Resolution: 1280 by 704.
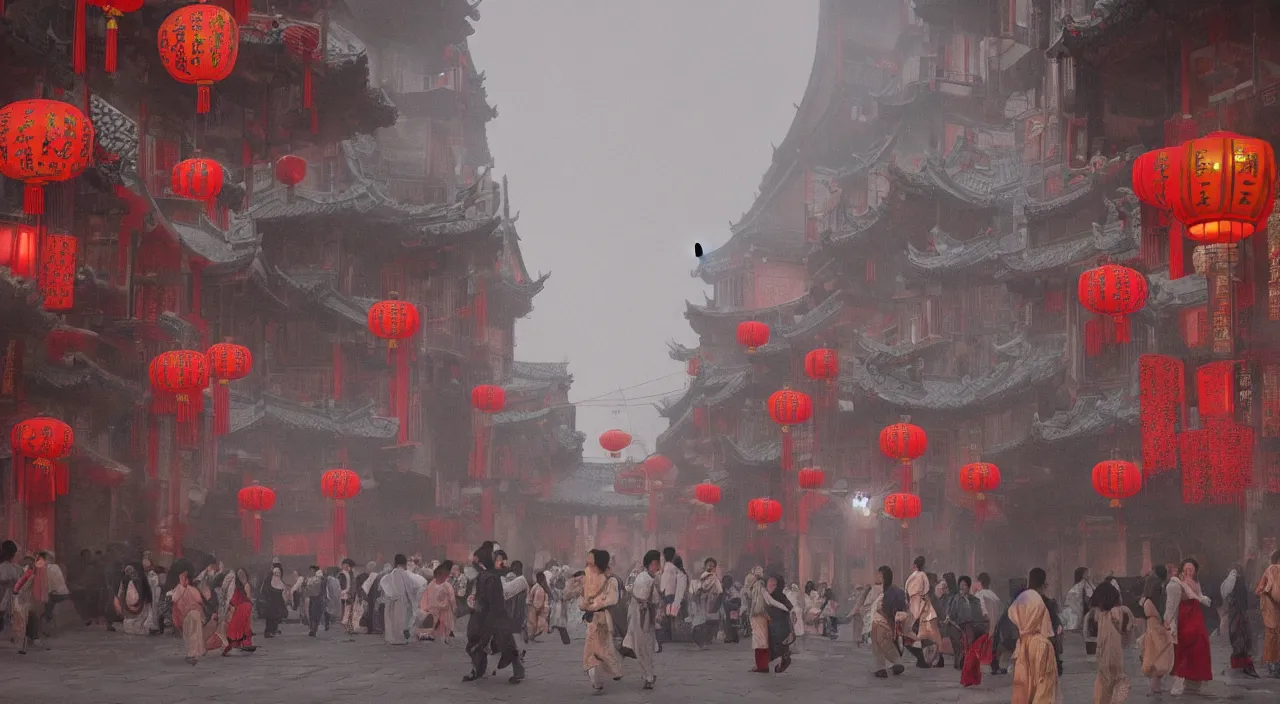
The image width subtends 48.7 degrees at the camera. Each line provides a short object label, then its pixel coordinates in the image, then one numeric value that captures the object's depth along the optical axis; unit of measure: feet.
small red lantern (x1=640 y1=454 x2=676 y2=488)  167.22
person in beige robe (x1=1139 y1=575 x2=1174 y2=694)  42.74
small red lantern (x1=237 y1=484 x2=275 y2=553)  93.61
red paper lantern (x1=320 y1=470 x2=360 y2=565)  97.04
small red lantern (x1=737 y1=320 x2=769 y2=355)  120.37
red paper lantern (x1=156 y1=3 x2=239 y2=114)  51.26
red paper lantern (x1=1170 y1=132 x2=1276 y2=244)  40.40
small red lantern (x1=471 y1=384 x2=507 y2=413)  118.83
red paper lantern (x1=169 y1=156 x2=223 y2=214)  67.67
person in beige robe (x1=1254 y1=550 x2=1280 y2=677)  46.57
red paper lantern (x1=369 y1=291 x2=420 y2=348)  87.10
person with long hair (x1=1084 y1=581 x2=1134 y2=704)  37.22
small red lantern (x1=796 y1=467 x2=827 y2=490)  116.37
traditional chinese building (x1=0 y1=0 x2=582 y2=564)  71.72
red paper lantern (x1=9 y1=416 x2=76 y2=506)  58.65
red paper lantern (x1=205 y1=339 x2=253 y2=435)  74.38
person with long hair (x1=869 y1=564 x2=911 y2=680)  51.57
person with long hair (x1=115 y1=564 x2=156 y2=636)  67.56
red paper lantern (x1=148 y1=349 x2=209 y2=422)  65.62
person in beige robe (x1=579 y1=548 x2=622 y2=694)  44.88
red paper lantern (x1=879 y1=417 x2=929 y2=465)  86.79
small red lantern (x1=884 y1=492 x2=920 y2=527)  94.07
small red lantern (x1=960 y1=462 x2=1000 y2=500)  86.53
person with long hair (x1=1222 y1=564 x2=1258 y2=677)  49.52
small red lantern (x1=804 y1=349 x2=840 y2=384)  108.99
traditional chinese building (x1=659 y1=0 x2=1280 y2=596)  58.03
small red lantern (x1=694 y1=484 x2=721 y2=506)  136.26
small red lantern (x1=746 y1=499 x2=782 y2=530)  118.62
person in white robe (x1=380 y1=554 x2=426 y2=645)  66.80
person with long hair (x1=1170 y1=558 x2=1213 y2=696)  43.42
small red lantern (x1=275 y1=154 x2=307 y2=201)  88.07
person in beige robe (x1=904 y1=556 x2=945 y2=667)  54.08
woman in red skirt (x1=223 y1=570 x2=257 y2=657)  56.03
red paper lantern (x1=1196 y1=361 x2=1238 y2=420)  60.08
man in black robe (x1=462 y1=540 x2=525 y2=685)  46.93
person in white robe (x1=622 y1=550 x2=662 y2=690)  46.65
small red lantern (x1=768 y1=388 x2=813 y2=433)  102.01
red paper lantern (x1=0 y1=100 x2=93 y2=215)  45.78
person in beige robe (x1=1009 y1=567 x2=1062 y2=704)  34.50
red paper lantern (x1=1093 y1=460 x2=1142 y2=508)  70.95
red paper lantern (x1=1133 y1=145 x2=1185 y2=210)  41.09
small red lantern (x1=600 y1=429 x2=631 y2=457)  147.43
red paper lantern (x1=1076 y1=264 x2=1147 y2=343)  61.11
